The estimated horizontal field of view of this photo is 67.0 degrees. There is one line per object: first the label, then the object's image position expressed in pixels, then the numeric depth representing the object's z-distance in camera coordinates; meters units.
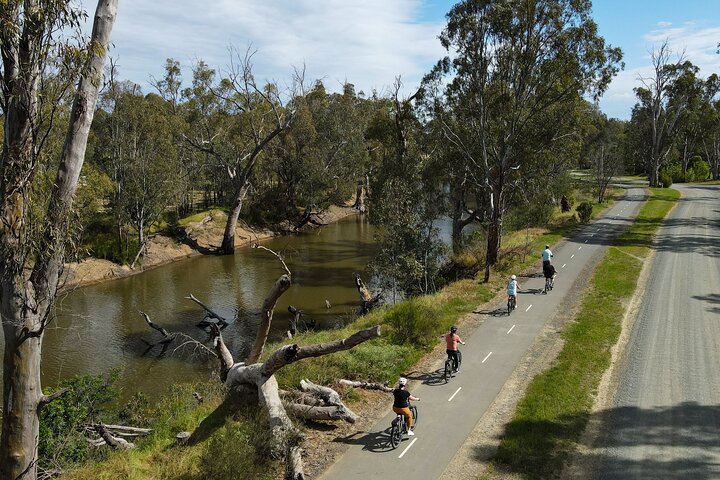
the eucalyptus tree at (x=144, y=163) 42.56
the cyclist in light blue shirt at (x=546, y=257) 25.43
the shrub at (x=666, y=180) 68.56
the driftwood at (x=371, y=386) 15.23
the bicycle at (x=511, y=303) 22.32
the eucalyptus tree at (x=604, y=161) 55.78
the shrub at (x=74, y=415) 12.91
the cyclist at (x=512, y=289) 22.12
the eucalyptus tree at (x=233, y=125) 49.03
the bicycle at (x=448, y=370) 15.80
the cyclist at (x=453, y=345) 15.68
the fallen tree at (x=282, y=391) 11.14
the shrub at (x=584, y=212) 46.22
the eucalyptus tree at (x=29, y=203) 7.57
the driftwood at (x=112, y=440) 13.86
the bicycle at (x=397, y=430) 12.15
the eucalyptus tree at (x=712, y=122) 76.69
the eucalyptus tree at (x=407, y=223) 28.83
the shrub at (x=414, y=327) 18.70
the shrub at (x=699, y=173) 80.47
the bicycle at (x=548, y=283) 25.36
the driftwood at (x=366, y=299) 28.64
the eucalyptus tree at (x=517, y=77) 27.80
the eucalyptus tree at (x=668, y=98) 67.69
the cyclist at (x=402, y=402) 12.23
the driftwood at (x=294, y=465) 10.86
